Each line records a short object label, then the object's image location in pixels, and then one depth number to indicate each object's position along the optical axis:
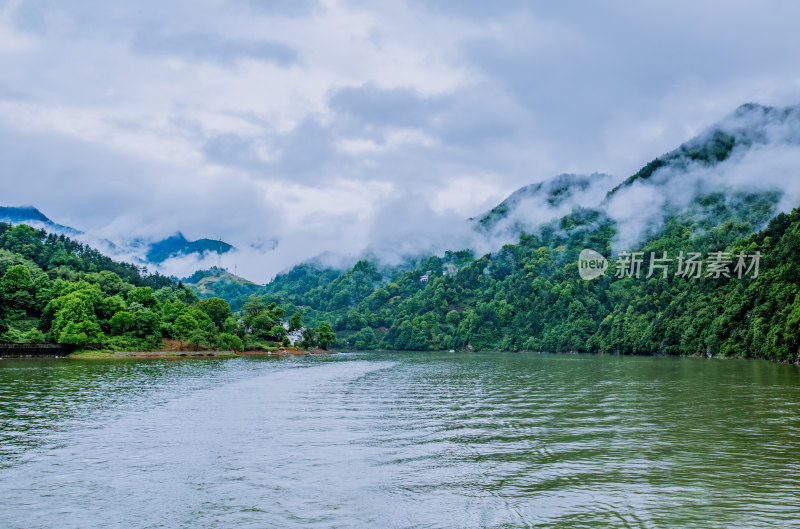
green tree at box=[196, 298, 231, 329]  168.88
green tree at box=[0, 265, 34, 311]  126.31
